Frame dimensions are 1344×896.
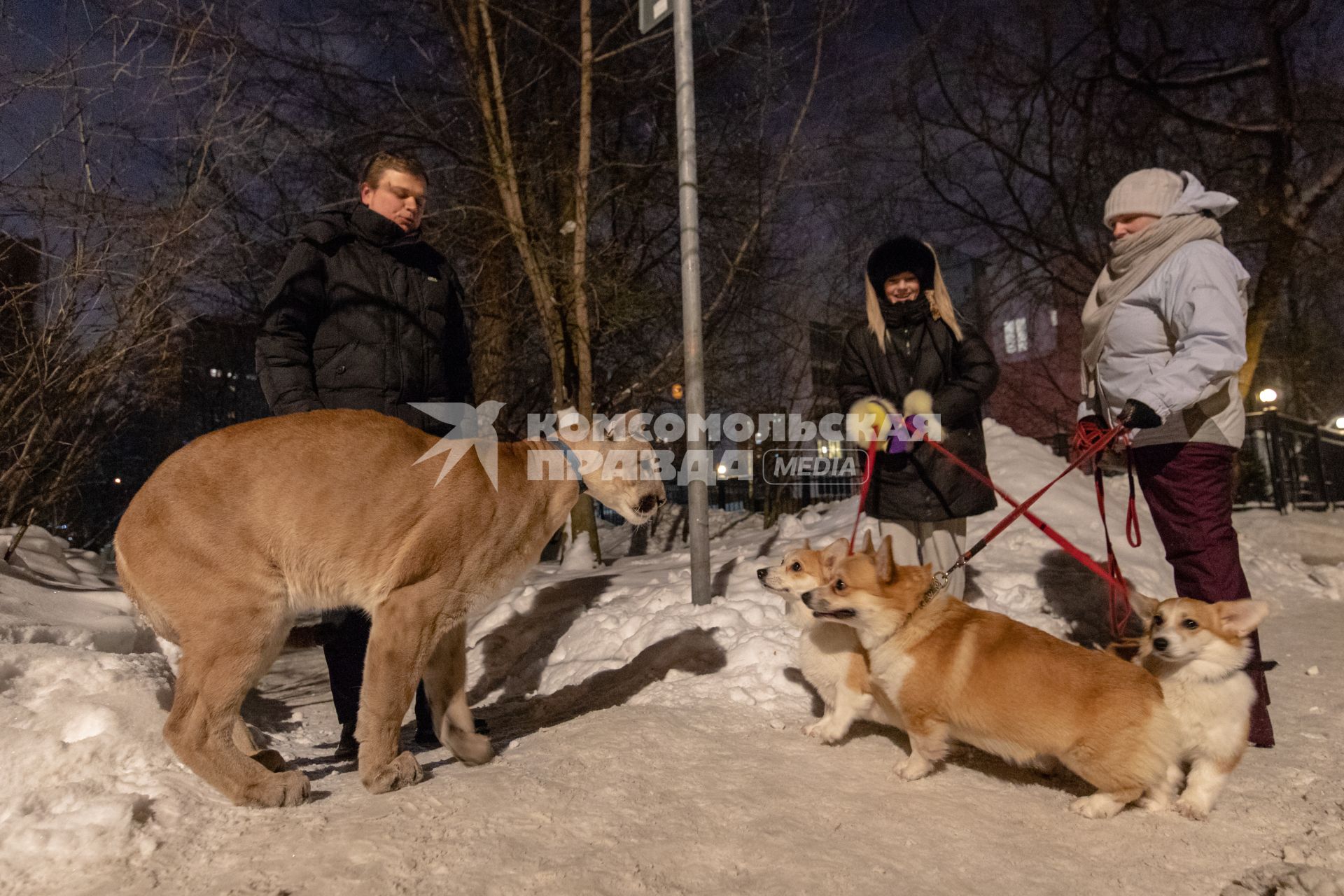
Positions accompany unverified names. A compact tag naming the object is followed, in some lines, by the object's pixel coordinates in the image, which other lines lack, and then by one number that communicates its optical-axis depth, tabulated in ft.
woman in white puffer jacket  11.27
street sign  19.42
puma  9.59
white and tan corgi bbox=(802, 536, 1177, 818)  9.62
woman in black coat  14.84
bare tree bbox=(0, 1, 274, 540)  17.63
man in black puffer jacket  12.17
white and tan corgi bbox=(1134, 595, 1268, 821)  9.62
